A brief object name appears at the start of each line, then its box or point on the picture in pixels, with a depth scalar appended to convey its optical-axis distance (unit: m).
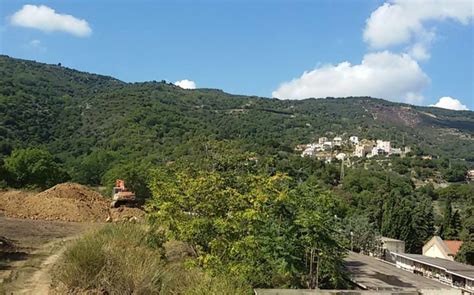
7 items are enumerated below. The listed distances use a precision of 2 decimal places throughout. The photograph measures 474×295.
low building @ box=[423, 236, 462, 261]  38.78
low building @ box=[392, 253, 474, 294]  24.73
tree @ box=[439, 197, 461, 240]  47.31
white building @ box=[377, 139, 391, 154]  116.34
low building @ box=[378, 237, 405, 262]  34.66
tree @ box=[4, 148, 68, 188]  40.94
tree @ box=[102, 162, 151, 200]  45.12
